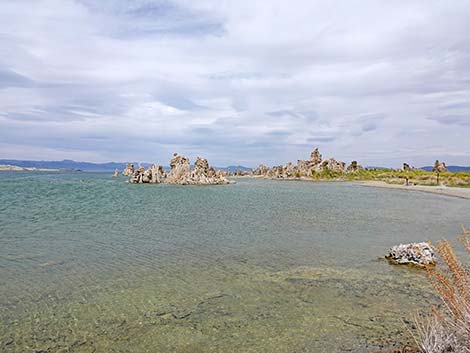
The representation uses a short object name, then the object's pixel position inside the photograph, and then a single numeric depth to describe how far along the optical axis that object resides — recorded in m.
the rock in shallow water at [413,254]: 17.20
